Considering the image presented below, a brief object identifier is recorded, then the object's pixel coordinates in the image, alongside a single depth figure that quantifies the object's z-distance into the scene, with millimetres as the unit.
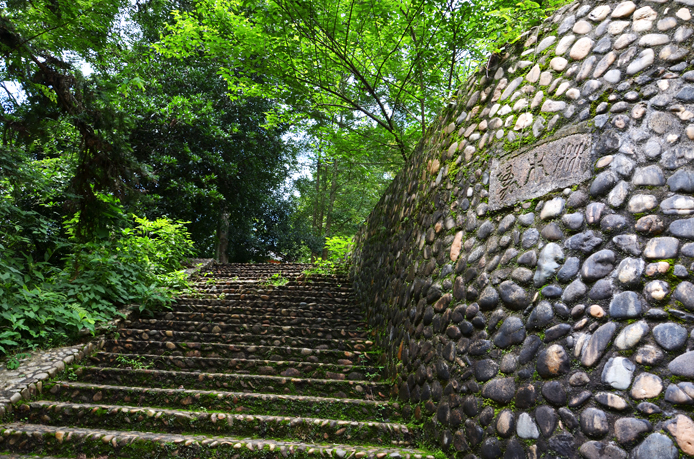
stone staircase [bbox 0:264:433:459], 2844
